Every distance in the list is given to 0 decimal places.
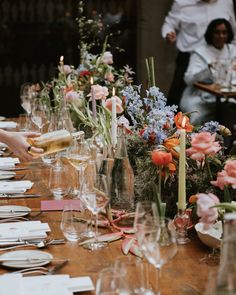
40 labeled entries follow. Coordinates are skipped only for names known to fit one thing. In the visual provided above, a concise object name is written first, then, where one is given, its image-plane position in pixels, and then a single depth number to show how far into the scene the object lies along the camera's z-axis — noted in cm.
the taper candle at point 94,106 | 310
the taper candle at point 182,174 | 224
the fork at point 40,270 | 200
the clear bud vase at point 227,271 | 134
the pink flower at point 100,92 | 329
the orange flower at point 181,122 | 249
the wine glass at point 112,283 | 151
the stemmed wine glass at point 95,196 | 219
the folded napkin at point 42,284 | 184
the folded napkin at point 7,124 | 426
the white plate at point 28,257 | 205
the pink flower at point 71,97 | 363
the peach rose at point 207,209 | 187
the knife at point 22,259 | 208
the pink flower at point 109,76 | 411
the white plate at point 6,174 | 306
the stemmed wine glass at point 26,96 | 412
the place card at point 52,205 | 262
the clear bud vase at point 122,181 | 250
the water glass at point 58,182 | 281
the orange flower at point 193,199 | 229
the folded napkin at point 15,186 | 285
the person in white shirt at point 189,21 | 750
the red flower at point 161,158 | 232
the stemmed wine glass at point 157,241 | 178
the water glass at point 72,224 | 225
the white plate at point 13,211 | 250
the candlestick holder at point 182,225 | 228
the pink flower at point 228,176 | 208
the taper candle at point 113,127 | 274
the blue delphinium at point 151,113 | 256
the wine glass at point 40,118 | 368
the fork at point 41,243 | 221
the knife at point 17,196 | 278
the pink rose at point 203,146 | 221
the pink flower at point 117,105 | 298
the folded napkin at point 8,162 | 325
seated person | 686
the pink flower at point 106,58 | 421
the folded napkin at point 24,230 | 227
